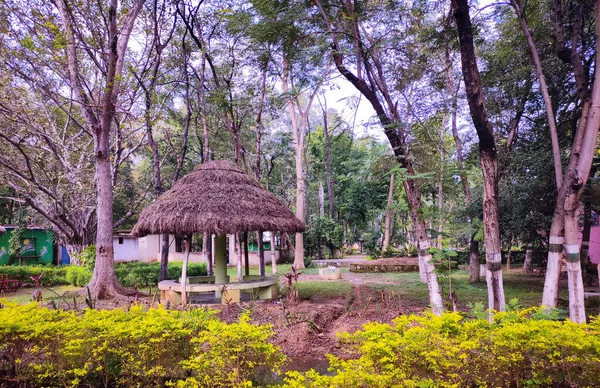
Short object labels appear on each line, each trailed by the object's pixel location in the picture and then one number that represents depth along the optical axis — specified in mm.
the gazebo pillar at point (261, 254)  12188
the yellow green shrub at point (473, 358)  2723
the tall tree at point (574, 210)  5059
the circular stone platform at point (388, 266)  16406
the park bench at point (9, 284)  12555
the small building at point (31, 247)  19822
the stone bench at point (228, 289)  8453
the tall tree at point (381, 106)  5910
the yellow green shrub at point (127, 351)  3047
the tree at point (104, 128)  9141
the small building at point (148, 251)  22641
